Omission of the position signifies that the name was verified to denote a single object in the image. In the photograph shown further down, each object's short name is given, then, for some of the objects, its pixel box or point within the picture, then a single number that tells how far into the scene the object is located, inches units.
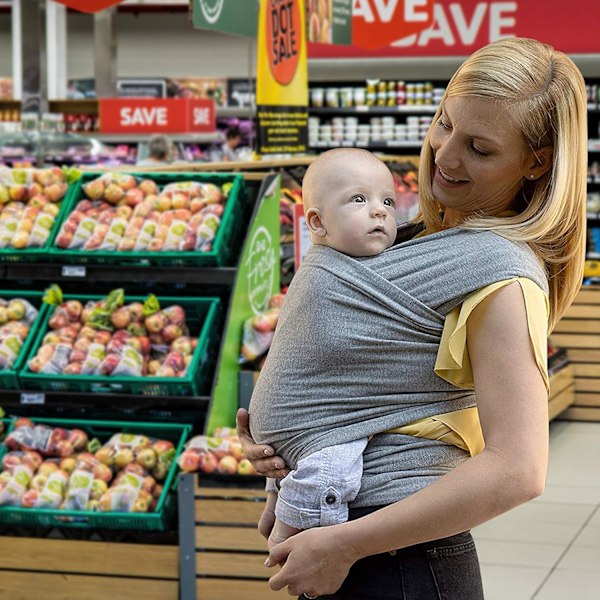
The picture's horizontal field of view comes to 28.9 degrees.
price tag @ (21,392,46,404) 161.6
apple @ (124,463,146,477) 151.3
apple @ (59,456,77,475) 155.6
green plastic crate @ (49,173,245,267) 162.7
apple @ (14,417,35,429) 161.2
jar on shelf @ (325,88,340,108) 419.8
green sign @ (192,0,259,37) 193.6
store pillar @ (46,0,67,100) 677.9
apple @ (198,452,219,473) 146.3
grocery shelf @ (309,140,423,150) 419.5
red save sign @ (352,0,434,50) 323.9
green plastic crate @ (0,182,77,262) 167.2
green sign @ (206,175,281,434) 161.5
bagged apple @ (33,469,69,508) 151.3
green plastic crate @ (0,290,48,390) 161.8
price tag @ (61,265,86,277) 166.1
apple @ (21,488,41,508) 152.0
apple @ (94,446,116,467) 155.6
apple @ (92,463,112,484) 152.9
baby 54.3
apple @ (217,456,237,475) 146.3
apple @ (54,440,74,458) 158.4
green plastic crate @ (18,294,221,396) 157.0
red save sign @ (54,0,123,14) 192.2
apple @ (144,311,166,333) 162.6
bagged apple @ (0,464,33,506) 151.9
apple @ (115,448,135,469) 154.5
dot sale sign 231.3
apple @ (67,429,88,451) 159.5
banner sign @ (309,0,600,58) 379.9
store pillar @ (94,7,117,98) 437.7
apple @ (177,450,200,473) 146.6
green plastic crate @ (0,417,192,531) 148.0
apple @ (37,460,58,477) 154.3
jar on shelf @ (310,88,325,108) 421.1
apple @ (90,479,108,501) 151.4
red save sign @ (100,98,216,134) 461.4
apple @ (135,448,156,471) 153.9
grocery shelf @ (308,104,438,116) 414.3
